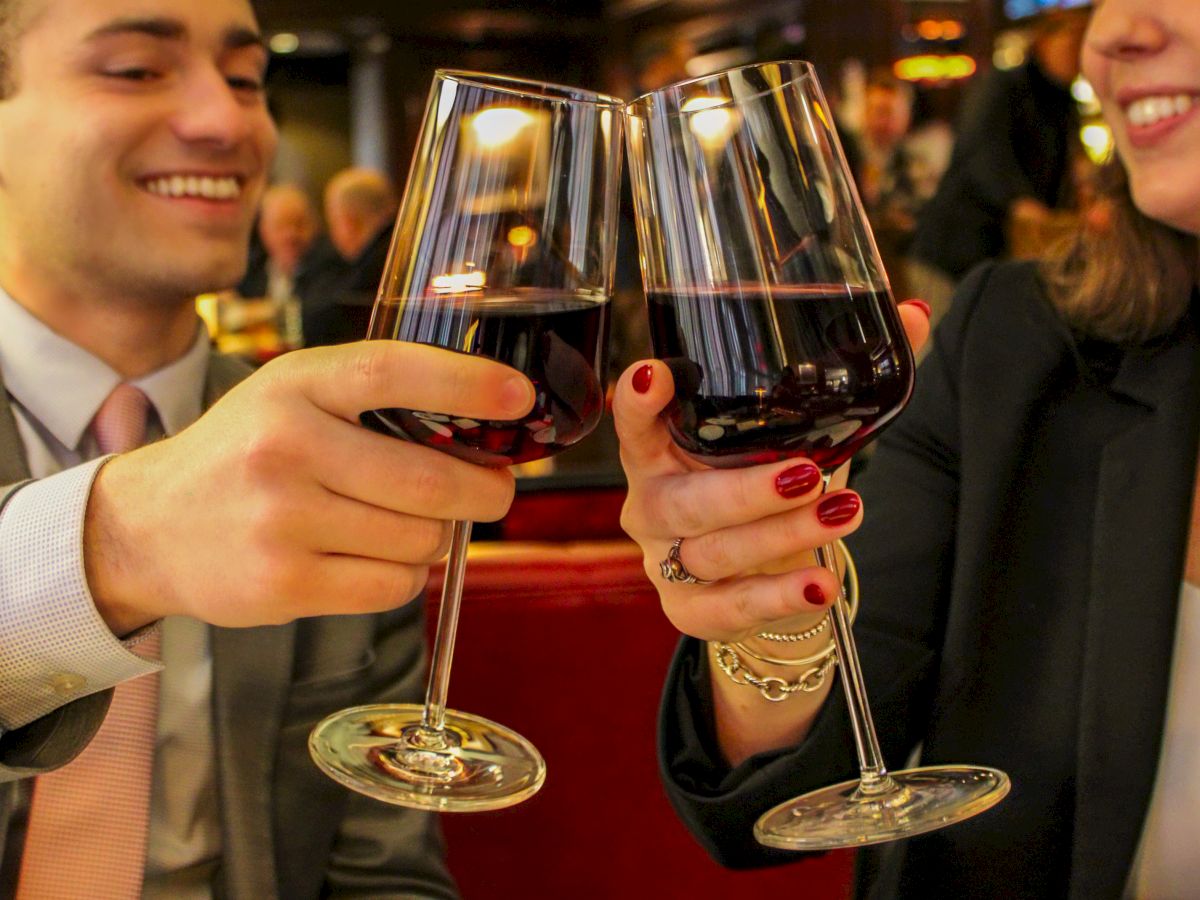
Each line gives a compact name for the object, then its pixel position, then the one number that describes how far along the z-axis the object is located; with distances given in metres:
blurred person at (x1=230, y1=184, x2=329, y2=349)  7.51
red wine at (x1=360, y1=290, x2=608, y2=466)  0.78
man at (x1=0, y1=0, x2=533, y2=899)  0.81
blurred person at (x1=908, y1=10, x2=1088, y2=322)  3.96
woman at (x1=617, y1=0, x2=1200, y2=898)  1.19
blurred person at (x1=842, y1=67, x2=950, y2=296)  6.57
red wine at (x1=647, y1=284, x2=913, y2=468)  0.81
